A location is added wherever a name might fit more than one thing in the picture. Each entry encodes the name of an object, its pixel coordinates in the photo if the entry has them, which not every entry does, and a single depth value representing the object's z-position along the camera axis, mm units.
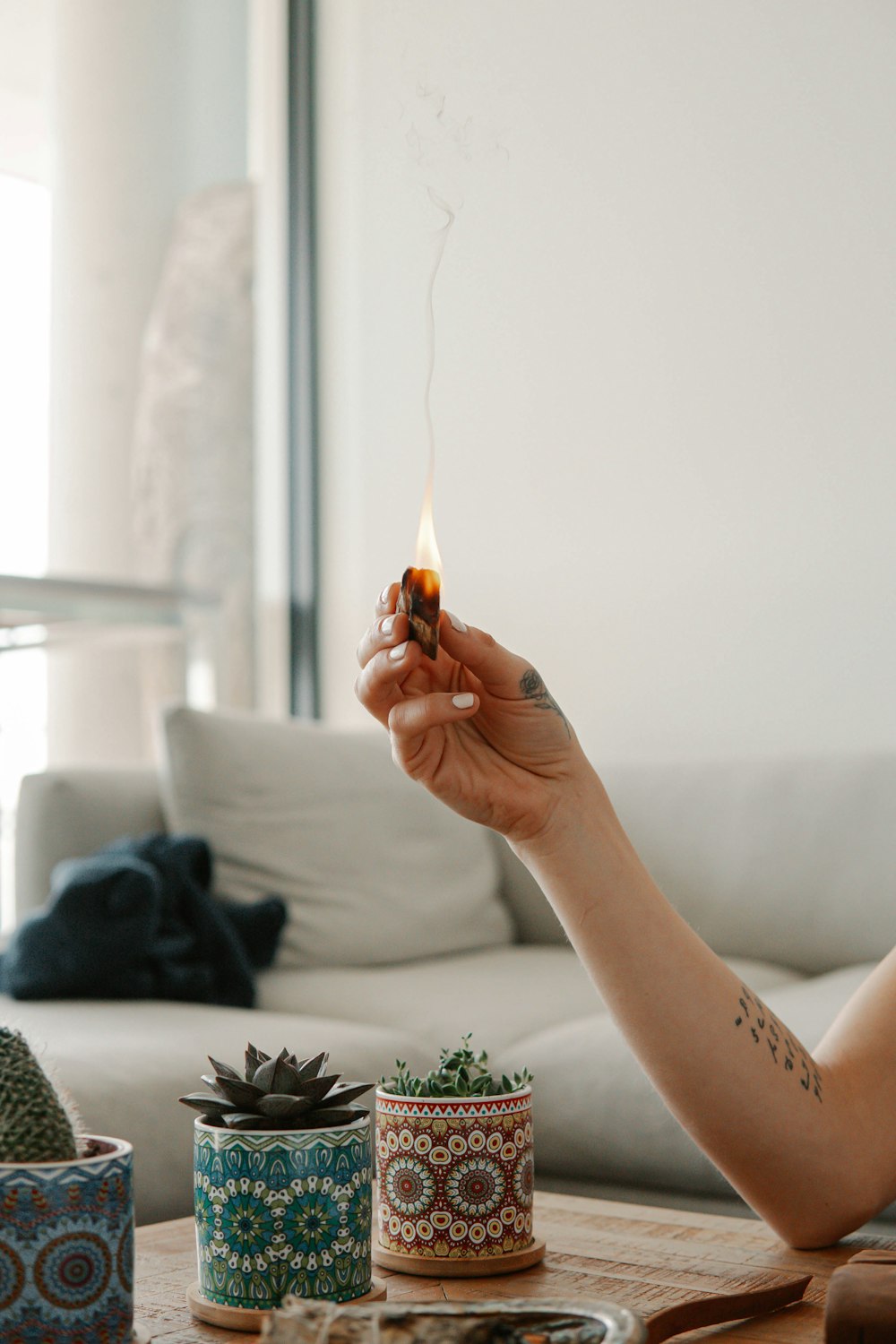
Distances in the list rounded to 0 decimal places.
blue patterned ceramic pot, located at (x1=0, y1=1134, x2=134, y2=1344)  521
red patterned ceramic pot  704
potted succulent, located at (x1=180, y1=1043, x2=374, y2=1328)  602
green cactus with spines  547
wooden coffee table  622
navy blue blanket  1730
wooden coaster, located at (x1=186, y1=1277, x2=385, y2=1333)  597
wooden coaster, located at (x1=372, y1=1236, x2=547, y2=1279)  696
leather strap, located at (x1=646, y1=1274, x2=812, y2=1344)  583
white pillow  2078
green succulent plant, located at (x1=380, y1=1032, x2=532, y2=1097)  742
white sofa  1428
